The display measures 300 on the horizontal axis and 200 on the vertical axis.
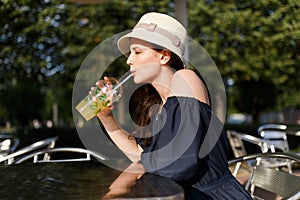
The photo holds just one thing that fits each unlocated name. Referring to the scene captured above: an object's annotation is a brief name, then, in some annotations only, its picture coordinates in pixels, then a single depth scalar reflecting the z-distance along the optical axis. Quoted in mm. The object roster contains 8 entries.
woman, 1141
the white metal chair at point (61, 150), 2199
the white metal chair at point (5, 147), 2461
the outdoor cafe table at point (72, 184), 991
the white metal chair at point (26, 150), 2137
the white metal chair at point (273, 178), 1451
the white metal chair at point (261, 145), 3480
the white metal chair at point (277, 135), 4311
